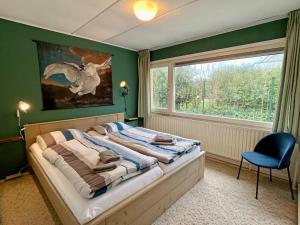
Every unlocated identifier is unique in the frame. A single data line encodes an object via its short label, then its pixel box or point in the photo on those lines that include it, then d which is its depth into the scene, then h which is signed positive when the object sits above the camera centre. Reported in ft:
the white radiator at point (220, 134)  8.84 -2.64
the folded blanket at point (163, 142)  7.75 -2.39
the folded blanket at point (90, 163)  4.55 -2.45
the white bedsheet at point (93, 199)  4.08 -2.90
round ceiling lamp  5.71 +3.05
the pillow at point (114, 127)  10.35 -2.18
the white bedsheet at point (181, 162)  6.28 -2.91
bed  4.34 -3.32
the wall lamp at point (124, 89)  12.53 +0.40
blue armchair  6.59 -2.75
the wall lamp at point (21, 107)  7.96 -0.63
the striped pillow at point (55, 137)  7.82 -2.22
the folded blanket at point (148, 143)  6.78 -2.45
